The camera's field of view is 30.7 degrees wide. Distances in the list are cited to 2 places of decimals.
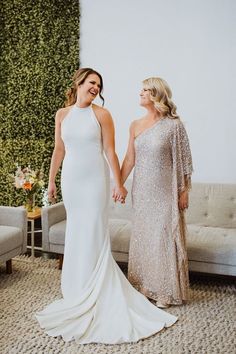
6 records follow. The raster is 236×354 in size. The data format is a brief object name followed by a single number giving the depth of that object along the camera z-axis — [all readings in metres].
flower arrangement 4.54
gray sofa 3.58
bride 2.95
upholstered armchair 3.86
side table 4.45
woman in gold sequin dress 3.17
